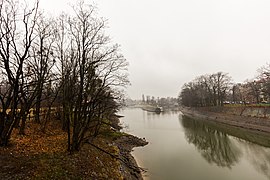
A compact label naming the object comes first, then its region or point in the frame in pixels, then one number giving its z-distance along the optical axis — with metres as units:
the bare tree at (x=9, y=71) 5.43
